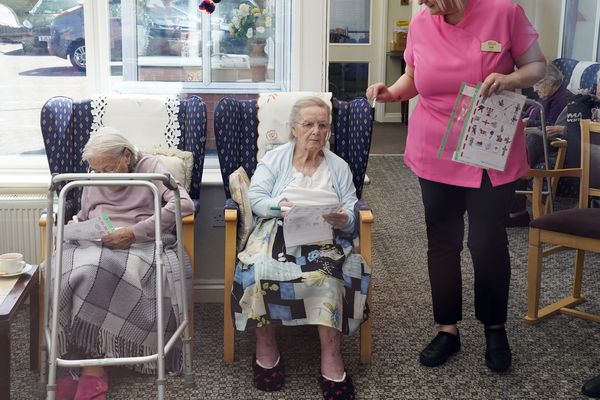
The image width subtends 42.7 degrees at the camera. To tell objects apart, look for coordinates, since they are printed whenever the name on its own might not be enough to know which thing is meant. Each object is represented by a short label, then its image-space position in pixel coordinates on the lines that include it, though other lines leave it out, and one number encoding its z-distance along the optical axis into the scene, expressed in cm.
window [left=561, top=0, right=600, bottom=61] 557
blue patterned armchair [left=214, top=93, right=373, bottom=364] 304
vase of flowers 343
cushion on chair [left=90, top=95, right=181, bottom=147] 301
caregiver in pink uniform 241
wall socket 327
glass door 876
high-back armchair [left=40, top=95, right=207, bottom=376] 296
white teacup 251
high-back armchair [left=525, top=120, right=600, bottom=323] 290
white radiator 314
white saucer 250
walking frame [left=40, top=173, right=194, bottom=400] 211
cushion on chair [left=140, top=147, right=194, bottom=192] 289
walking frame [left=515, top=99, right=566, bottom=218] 450
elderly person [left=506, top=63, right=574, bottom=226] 472
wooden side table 220
